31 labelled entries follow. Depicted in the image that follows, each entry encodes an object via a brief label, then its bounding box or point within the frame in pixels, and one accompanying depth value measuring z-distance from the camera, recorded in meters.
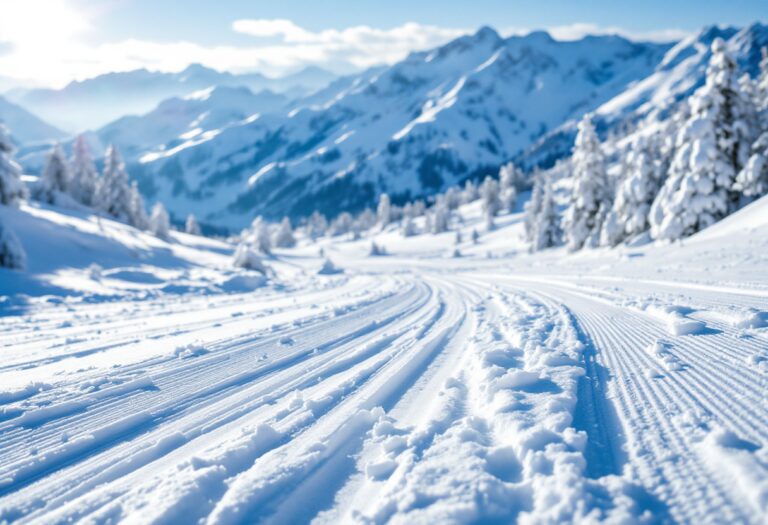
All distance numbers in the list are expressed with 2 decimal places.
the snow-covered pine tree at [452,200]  117.88
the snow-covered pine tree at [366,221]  129.62
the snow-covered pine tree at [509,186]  99.75
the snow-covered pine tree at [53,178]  44.31
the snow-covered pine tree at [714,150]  22.62
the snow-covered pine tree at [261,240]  66.62
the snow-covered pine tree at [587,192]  33.44
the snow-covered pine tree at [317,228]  137.88
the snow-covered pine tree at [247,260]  30.72
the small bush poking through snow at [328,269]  34.94
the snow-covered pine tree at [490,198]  94.40
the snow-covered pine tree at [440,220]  94.05
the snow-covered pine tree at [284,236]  108.92
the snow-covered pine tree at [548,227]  46.41
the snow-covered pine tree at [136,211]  53.25
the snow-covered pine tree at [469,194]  128.88
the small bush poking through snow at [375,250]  77.19
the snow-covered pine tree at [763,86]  28.01
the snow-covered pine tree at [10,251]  15.46
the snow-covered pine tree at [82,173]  52.61
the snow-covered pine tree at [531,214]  58.06
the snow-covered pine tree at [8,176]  26.08
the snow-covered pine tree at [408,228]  99.81
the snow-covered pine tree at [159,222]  52.60
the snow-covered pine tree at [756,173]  20.98
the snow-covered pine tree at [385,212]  122.00
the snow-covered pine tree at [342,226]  132.00
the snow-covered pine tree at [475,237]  74.88
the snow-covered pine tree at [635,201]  28.17
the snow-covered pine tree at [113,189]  51.44
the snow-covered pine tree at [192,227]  89.41
